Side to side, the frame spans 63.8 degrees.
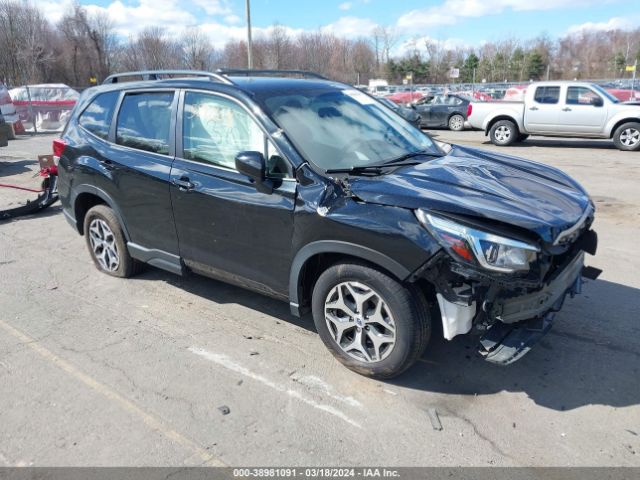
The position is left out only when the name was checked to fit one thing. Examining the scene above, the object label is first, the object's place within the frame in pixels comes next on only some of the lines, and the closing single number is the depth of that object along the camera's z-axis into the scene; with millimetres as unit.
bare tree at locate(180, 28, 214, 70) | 62316
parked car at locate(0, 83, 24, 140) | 18797
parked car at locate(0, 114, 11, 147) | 12488
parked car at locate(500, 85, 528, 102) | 27533
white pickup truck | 13781
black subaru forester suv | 2881
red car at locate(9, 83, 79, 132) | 24188
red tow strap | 7895
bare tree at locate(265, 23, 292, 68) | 72462
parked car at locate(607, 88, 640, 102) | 23225
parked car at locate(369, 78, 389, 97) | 42281
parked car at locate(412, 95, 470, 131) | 20891
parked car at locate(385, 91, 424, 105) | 32781
